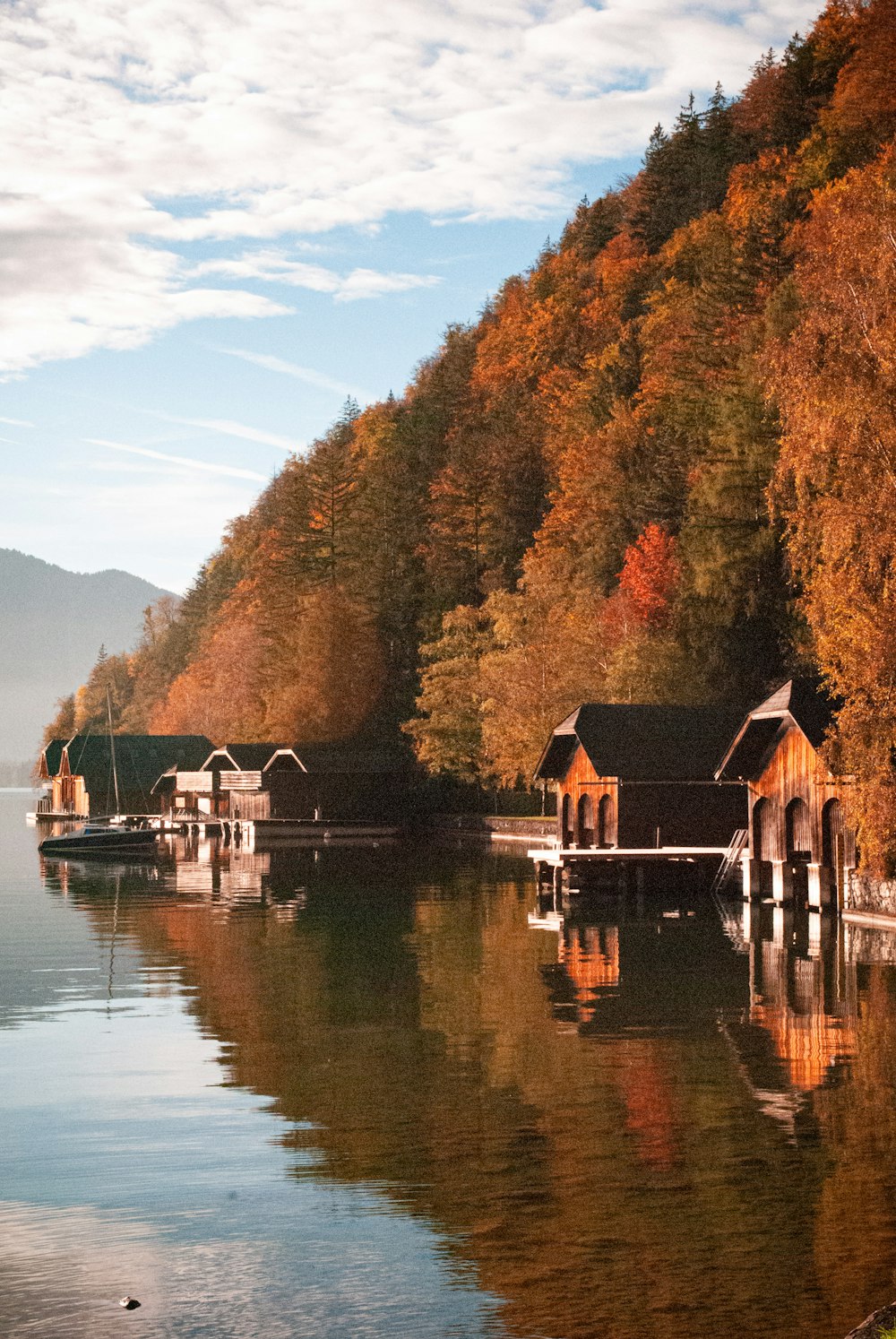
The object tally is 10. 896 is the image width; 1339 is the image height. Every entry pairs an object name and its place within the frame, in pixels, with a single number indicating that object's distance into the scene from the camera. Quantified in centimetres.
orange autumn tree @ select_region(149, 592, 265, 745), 13138
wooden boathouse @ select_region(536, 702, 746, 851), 5309
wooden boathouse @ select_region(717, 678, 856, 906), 4147
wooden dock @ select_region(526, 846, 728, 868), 4909
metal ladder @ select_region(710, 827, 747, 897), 4853
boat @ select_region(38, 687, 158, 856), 7906
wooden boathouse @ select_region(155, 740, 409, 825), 9662
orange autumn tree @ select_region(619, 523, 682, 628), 7856
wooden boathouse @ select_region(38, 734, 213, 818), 12269
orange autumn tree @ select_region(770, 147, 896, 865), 3162
